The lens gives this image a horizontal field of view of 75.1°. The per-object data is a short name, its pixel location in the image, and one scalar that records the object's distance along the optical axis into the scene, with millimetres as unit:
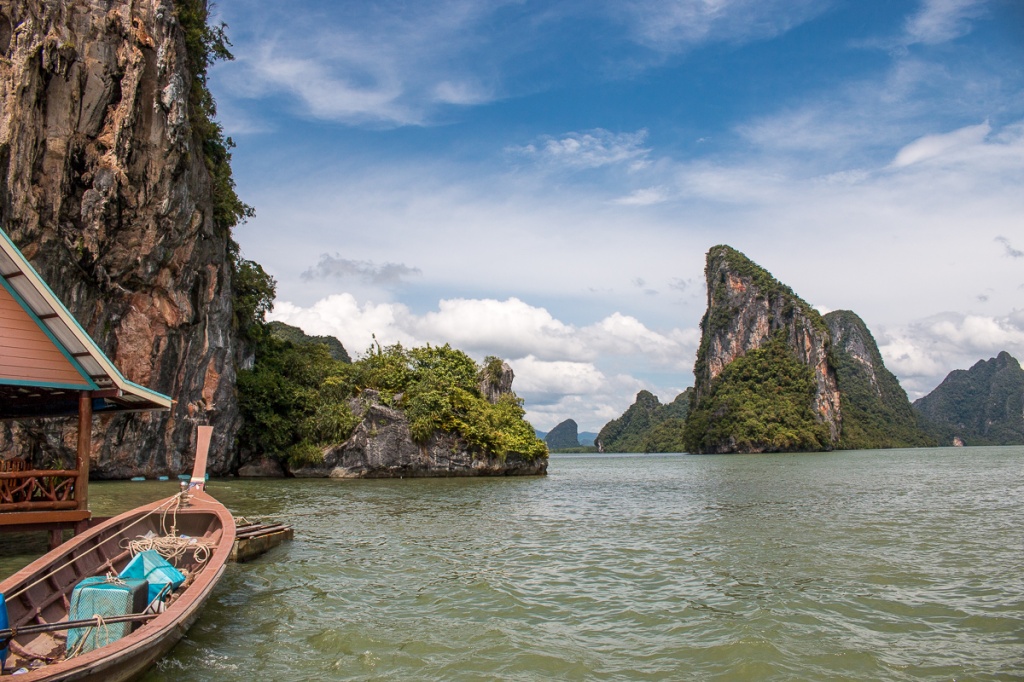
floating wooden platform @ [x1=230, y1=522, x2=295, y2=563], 11329
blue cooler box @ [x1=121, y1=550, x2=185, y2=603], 7297
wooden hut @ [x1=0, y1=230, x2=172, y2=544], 9906
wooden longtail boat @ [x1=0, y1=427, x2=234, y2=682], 5316
